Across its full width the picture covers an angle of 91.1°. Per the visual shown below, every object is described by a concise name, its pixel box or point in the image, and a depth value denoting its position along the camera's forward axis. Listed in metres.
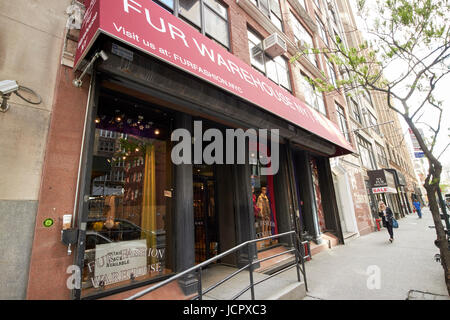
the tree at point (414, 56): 4.84
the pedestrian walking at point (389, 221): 10.09
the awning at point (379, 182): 16.75
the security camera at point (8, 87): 2.95
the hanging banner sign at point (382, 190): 16.55
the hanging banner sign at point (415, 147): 11.05
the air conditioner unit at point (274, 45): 8.70
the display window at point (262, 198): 7.76
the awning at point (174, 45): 3.20
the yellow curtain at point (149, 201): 4.71
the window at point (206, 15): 6.19
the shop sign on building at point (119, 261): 3.91
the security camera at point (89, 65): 3.20
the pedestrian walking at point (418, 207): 21.54
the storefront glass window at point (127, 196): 3.99
